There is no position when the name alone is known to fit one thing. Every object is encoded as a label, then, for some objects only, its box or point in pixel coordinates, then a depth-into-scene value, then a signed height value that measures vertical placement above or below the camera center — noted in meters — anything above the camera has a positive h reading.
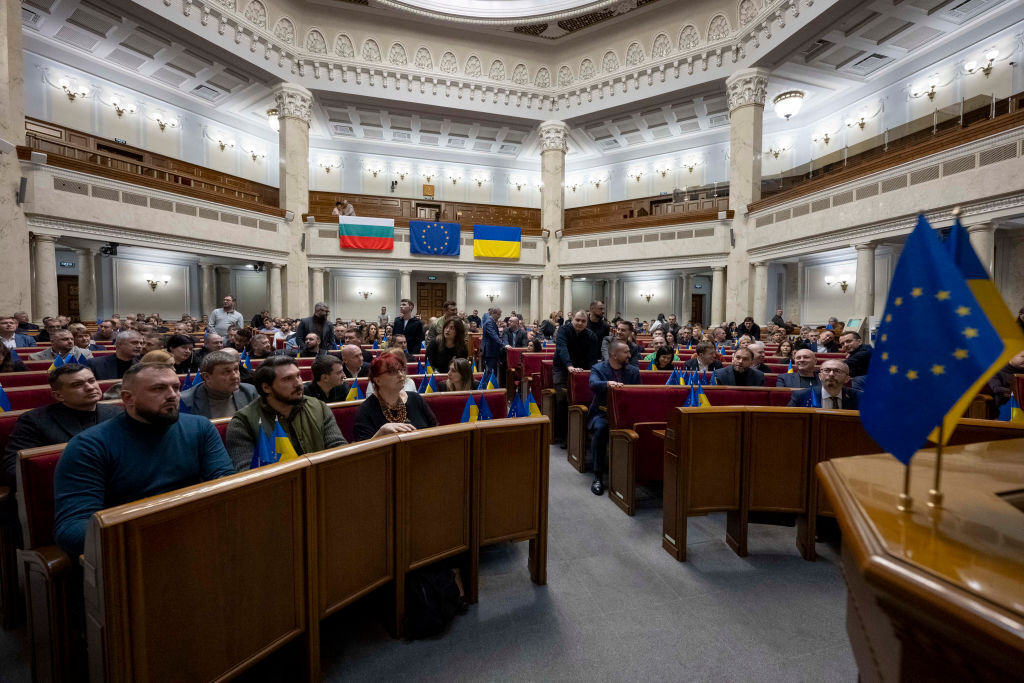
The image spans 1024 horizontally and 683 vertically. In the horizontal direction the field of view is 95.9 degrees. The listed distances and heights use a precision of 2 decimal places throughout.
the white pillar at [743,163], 13.96 +4.76
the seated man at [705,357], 5.34 -0.45
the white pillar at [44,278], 9.66 +0.80
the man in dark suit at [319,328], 6.60 -0.16
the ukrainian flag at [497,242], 17.44 +2.88
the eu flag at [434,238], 16.84 +2.91
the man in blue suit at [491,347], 7.02 -0.46
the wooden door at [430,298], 20.53 +0.86
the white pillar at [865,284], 10.75 +0.82
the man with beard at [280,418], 2.42 -0.55
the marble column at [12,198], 8.55 +2.21
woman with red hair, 2.77 -0.54
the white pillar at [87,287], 13.00 +0.83
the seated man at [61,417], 2.32 -0.53
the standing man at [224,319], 7.72 -0.04
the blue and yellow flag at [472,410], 3.42 -0.70
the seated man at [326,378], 3.49 -0.46
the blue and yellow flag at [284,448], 2.19 -0.63
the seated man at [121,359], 4.38 -0.41
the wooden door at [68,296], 13.91 +0.60
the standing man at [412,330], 7.05 -0.20
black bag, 2.31 -1.47
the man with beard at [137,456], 1.72 -0.58
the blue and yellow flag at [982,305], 0.93 +0.03
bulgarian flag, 16.02 +2.95
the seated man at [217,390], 3.00 -0.49
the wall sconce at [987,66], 12.12 +6.86
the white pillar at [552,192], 18.14 +4.97
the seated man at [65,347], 4.89 -0.33
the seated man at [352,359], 4.47 -0.41
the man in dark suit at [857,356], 4.73 -0.39
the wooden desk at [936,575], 0.72 -0.44
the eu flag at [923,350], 0.96 -0.07
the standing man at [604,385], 4.41 -0.64
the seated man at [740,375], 4.37 -0.55
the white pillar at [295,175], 15.25 +4.72
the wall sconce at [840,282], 14.79 +1.20
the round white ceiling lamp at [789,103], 13.48 +6.34
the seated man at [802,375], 4.12 -0.53
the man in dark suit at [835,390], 3.52 -0.56
